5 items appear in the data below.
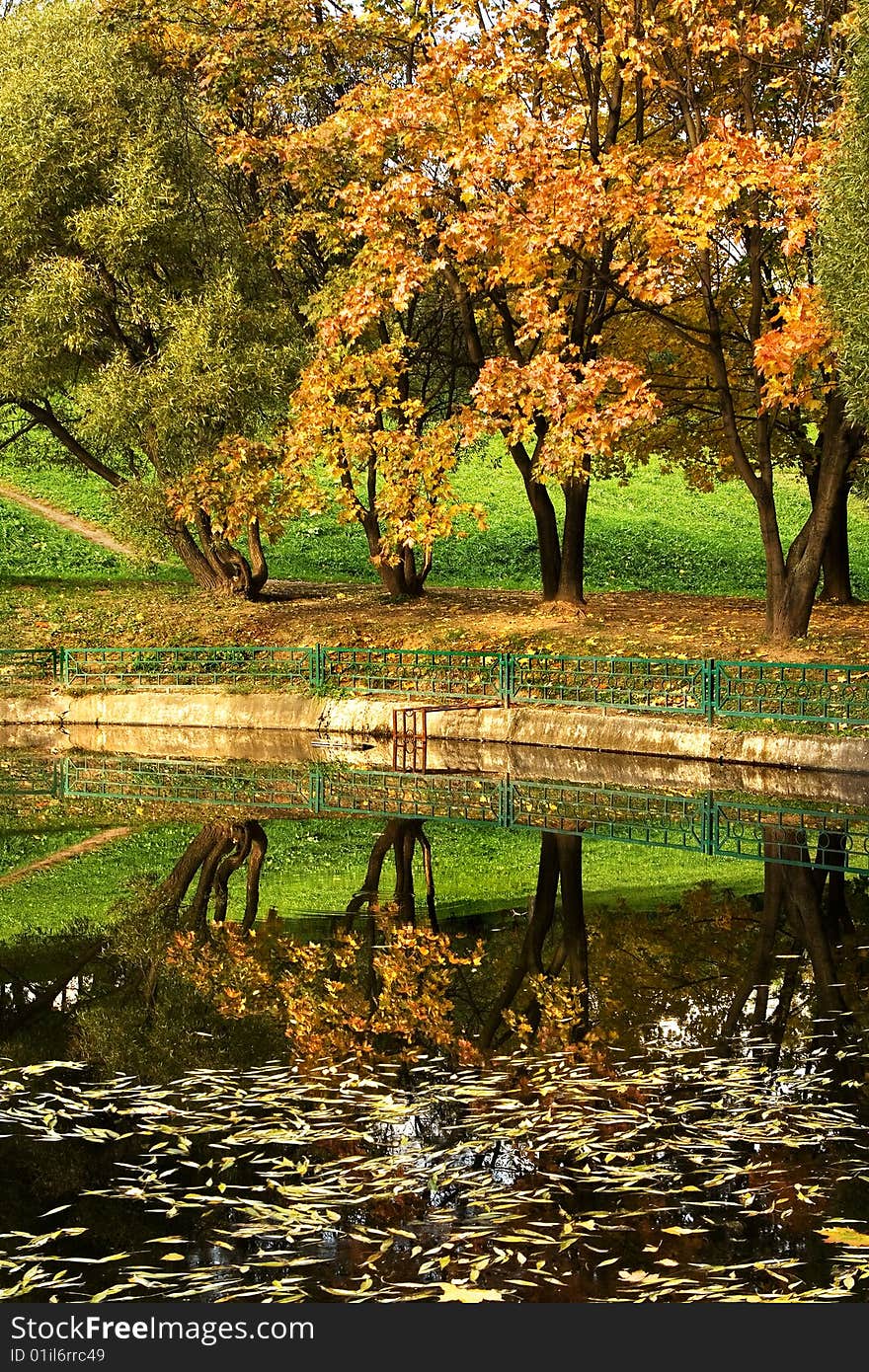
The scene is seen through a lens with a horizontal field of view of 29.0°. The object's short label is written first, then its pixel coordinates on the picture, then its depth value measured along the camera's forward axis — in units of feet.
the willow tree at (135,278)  104.58
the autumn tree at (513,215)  84.28
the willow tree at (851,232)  71.56
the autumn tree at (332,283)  94.79
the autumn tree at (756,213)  77.00
